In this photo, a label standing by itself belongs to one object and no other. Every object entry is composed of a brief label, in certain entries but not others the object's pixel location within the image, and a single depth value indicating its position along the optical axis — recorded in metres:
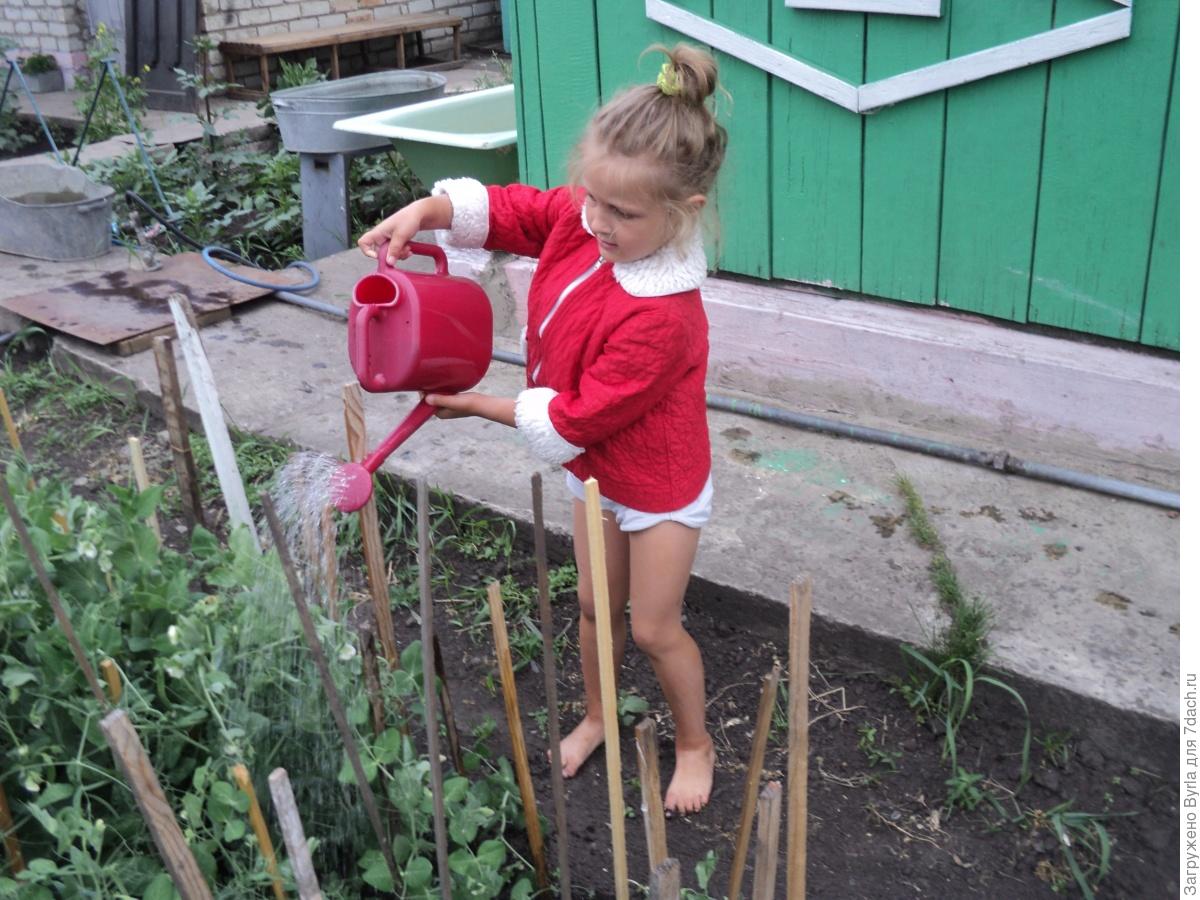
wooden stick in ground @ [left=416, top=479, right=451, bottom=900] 1.48
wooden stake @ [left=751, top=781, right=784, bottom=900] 1.25
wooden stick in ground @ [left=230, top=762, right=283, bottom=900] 1.39
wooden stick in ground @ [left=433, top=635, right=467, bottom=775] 1.83
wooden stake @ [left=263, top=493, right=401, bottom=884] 1.42
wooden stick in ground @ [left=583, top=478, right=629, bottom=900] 1.30
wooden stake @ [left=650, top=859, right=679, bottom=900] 1.28
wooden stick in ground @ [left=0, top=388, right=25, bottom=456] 2.07
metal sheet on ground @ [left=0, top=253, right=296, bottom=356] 4.02
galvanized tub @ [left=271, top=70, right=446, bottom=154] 4.98
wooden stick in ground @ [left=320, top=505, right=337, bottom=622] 1.82
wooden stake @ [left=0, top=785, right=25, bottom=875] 1.53
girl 1.77
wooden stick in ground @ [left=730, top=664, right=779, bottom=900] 1.38
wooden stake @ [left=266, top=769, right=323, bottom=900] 1.23
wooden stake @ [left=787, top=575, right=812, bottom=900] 1.30
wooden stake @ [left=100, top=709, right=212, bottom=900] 1.18
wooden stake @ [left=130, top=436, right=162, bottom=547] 1.91
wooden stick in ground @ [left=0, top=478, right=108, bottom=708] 1.41
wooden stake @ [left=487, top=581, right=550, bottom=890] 1.55
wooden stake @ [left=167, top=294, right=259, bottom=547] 2.11
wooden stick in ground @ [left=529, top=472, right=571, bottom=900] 1.50
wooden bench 8.07
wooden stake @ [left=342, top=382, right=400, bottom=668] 1.84
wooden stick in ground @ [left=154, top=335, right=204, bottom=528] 2.11
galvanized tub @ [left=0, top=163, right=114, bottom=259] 4.88
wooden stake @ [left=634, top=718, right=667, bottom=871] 1.33
